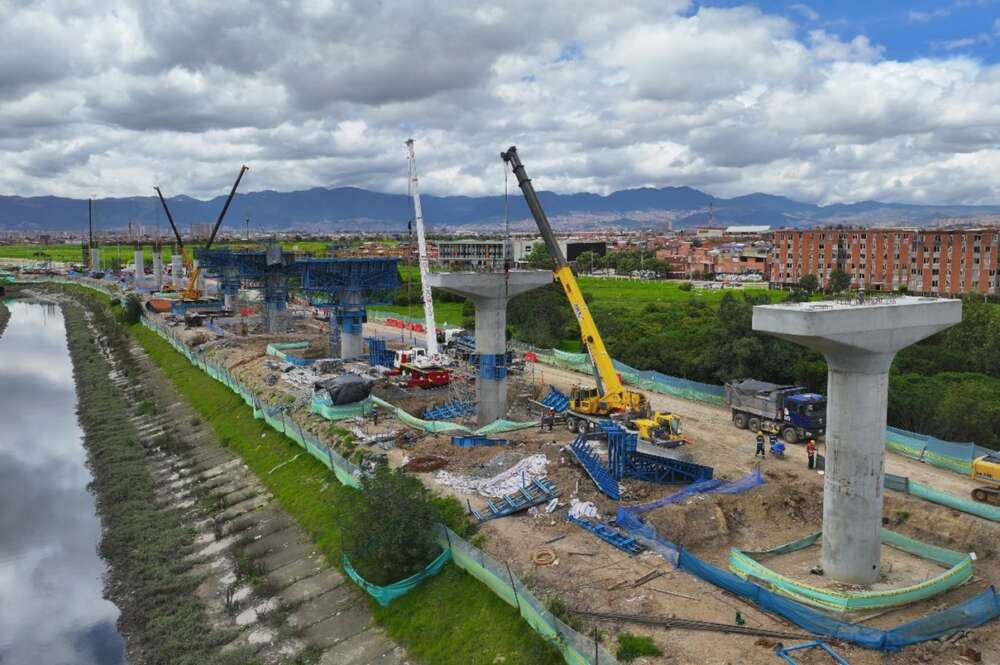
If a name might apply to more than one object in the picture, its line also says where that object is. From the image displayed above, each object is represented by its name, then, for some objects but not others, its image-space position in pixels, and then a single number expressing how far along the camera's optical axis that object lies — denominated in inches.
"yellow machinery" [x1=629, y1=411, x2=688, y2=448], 1216.8
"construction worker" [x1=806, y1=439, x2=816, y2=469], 1136.8
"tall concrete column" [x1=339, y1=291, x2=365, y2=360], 2186.3
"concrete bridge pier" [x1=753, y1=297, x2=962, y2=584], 738.2
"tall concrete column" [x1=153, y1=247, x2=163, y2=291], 5161.4
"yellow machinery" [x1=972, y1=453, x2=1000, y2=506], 987.3
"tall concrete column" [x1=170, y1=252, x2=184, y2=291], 5118.1
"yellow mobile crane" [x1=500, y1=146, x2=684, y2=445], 1346.0
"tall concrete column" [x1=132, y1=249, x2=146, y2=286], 5575.8
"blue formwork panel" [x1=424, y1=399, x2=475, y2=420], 1589.6
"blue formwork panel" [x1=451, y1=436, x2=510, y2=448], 1305.4
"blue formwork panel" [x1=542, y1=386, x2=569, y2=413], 1555.1
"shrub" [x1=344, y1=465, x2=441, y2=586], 899.4
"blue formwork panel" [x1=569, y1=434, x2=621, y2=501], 1043.3
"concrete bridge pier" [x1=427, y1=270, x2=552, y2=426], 1405.0
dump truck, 1267.2
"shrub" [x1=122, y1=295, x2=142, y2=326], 3666.3
